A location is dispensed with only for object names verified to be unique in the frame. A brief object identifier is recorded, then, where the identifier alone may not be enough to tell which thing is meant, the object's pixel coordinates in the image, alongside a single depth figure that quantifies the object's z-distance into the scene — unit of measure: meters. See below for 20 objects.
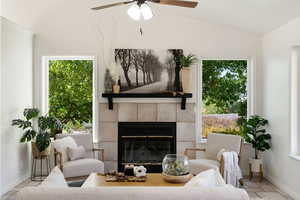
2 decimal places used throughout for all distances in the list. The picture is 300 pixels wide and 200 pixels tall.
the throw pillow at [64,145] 3.76
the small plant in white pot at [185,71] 4.49
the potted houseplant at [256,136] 4.15
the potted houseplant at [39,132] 4.02
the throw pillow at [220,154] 3.71
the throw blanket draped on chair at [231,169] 3.62
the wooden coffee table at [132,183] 2.79
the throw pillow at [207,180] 1.82
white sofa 1.60
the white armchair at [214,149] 3.66
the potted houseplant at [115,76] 4.47
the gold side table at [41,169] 4.33
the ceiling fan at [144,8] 2.50
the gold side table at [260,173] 4.24
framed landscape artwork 4.54
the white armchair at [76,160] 3.64
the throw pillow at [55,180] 1.75
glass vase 2.80
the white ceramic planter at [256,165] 4.23
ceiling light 2.50
